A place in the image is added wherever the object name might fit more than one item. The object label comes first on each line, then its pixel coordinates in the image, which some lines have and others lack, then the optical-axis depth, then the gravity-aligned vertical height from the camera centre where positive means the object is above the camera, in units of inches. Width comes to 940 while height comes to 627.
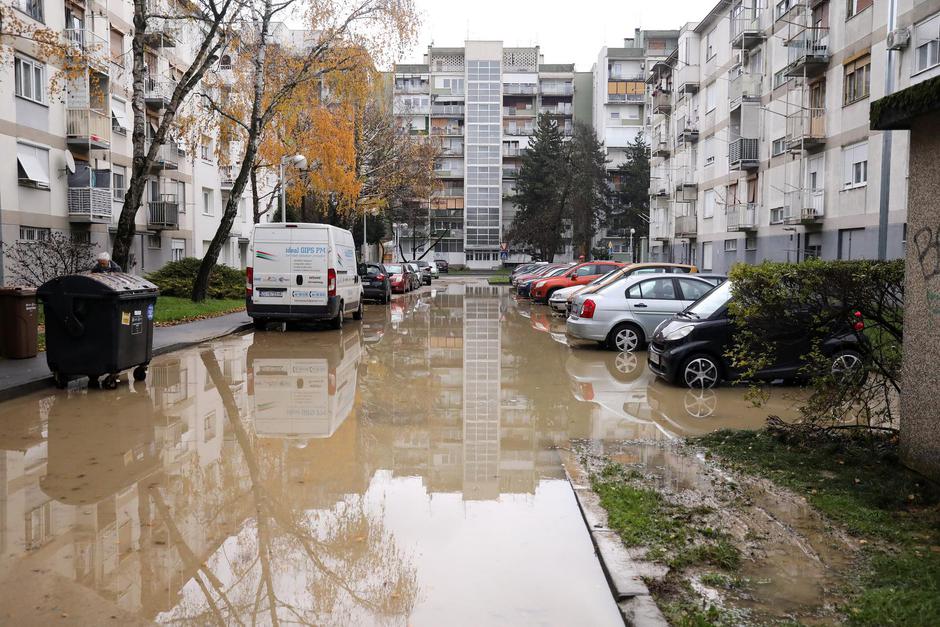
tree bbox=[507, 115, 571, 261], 2743.6 +256.5
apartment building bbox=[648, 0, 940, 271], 1056.2 +237.9
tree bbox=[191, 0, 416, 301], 975.0 +277.8
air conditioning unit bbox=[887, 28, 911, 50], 935.7 +271.9
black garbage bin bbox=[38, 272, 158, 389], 422.6 -35.2
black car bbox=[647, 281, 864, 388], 449.4 -45.9
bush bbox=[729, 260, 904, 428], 282.0 -20.9
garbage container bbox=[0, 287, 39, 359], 507.8 -41.5
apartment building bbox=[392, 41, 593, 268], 3791.8 +715.4
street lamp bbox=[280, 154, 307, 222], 1111.6 +140.5
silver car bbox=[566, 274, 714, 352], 610.2 -33.7
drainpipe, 854.5 +102.3
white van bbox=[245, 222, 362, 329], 751.1 -11.3
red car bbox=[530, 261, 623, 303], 1192.2 -23.7
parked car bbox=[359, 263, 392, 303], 1317.7 -39.6
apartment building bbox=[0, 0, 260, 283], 1069.1 +179.5
